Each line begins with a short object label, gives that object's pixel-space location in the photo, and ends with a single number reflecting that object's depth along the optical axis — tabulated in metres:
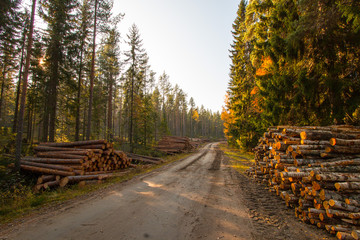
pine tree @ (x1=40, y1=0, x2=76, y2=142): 14.62
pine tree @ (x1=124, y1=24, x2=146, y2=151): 22.95
